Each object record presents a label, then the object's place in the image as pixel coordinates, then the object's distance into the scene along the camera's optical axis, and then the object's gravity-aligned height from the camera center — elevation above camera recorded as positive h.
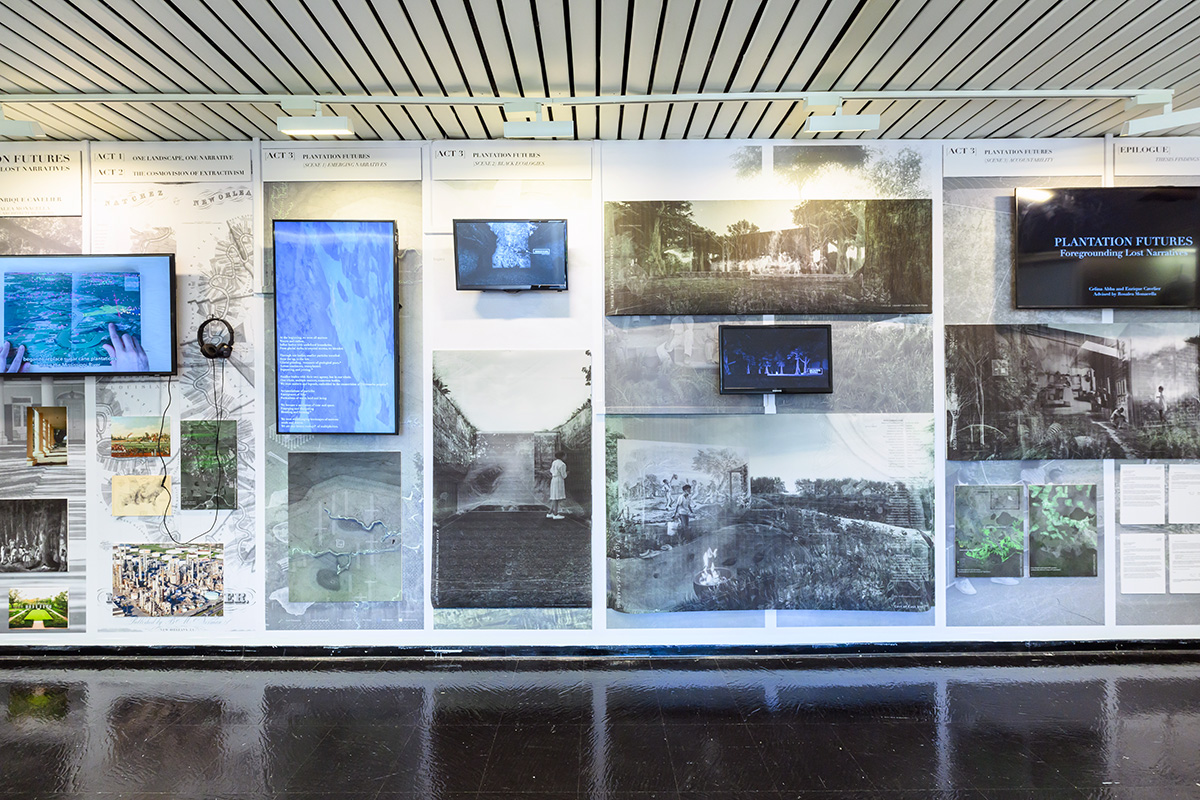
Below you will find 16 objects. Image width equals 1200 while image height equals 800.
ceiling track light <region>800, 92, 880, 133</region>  3.12 +1.40
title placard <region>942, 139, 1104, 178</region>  3.69 +1.42
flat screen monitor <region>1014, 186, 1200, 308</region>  3.61 +0.87
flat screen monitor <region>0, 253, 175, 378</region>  3.60 +0.52
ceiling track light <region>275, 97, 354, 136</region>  3.12 +1.38
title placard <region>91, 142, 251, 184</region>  3.69 +1.39
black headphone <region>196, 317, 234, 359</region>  3.61 +0.30
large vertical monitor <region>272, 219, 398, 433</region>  3.61 +0.36
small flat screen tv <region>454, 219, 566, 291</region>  3.60 +0.83
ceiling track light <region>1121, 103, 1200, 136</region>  3.11 +1.39
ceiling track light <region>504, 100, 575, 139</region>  3.11 +1.38
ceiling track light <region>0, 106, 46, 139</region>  3.21 +1.41
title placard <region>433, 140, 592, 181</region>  3.68 +1.39
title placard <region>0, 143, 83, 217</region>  3.66 +1.29
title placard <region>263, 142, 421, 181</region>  3.68 +1.38
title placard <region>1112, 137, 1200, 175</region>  3.68 +1.39
